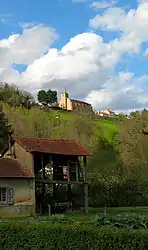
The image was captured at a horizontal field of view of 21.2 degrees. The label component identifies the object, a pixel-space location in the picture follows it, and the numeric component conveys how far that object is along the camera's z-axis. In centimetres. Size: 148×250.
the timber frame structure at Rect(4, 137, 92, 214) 3631
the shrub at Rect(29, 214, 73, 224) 1567
